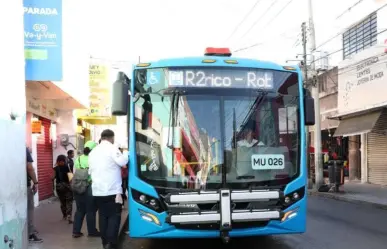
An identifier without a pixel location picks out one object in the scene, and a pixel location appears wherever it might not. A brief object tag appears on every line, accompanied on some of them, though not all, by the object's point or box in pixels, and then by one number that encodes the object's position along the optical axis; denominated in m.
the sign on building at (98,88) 20.08
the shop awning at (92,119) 20.13
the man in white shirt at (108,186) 6.37
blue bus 5.98
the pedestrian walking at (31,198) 7.00
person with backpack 7.64
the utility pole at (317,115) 18.81
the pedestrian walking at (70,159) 10.45
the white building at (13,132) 5.17
